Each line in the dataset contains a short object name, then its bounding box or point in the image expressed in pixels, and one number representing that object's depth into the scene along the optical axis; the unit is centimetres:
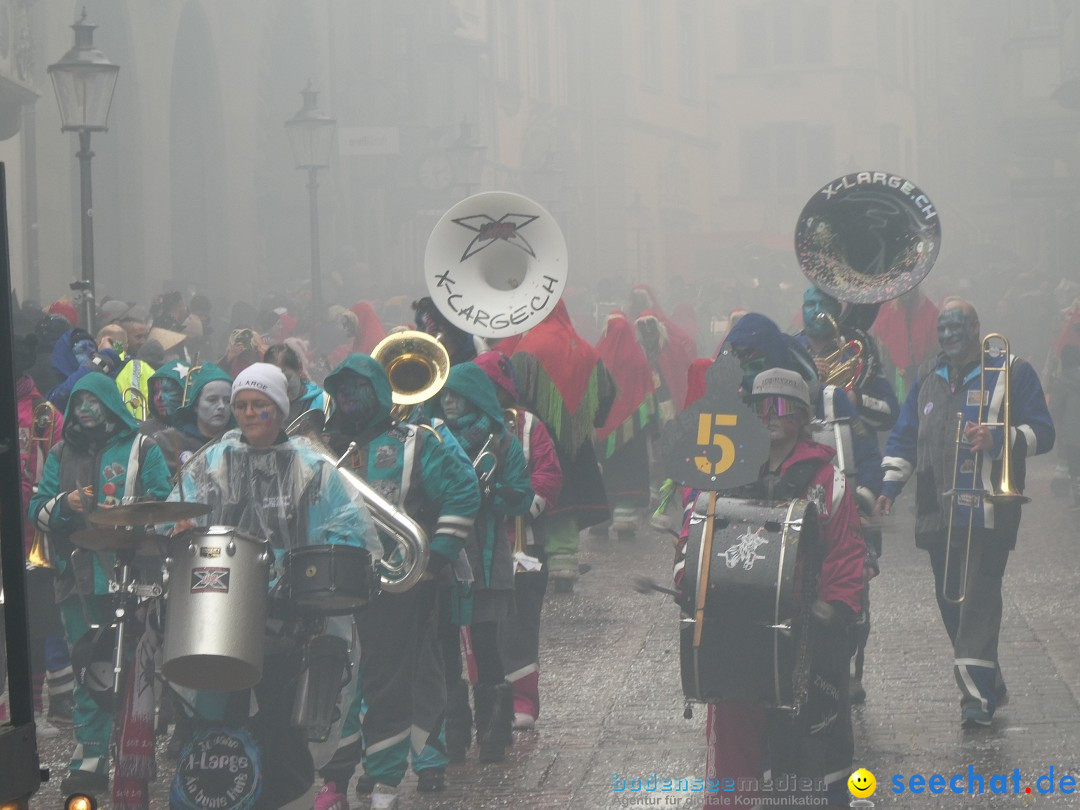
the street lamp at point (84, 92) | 2558
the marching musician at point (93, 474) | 1545
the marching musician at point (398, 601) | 1385
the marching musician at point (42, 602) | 1733
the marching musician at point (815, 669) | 1222
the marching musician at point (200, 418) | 1647
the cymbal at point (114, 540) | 1196
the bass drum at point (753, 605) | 1174
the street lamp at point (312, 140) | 3900
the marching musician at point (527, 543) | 1661
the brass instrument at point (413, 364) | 1602
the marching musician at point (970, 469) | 1598
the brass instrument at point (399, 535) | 1335
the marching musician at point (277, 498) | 1253
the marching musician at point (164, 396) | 1791
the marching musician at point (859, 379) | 1708
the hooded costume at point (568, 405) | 2077
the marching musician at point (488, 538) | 1548
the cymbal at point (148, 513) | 1155
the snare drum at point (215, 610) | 1179
